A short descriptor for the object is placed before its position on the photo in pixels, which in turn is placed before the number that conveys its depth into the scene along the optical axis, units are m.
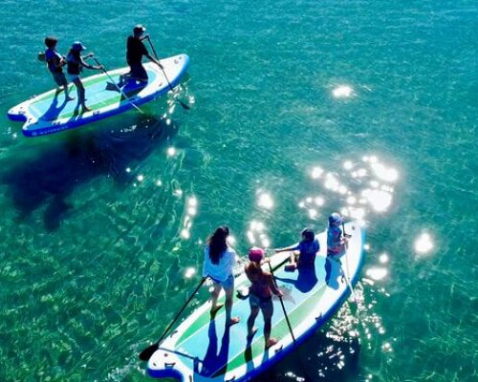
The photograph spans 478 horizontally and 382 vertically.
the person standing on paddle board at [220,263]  10.35
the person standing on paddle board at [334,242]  12.88
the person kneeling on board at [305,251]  12.52
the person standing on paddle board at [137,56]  17.64
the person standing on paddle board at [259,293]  10.16
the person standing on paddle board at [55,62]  16.38
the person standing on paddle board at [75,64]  16.66
